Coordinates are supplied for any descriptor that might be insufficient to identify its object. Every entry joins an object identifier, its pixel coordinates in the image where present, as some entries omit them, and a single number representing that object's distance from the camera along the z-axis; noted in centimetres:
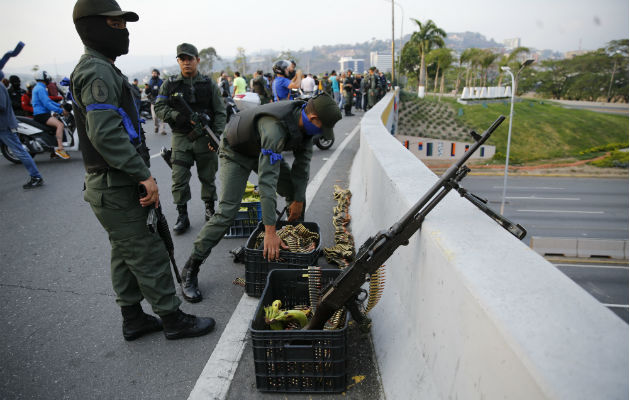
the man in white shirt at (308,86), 1555
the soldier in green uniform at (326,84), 2161
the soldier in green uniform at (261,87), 1130
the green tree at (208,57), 11768
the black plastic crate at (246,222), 480
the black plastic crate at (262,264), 332
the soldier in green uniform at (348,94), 2020
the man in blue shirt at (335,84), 2164
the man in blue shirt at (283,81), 989
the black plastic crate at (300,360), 232
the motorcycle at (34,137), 930
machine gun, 212
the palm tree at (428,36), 6456
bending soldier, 319
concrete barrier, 109
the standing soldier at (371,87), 2147
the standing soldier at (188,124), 502
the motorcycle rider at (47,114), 973
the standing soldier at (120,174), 256
